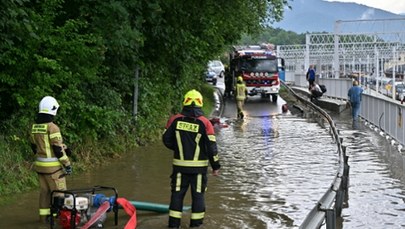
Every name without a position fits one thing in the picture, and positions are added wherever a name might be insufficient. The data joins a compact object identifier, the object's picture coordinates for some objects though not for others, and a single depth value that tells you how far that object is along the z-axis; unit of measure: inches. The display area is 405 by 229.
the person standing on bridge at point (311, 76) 1358.3
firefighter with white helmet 325.7
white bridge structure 1816.7
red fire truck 1364.4
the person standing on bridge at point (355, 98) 951.6
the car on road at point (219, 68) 2349.2
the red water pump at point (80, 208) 308.7
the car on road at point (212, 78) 1953.7
